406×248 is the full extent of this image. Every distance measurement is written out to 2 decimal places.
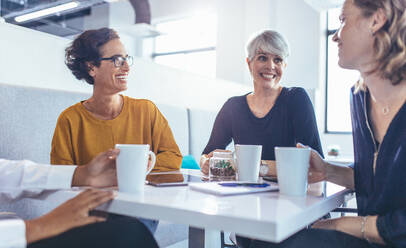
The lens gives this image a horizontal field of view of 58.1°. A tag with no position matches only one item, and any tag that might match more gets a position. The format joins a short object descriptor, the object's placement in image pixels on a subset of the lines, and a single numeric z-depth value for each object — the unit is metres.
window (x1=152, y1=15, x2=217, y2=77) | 6.66
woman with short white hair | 1.84
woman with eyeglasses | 1.43
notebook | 0.90
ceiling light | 5.54
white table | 0.65
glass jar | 1.20
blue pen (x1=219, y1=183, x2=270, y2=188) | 1.01
